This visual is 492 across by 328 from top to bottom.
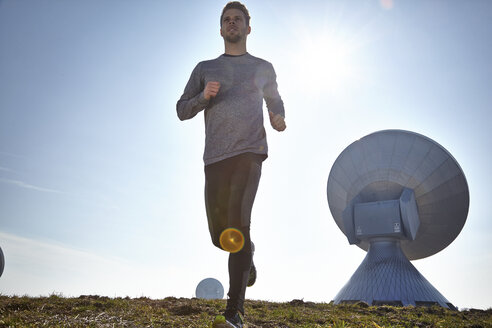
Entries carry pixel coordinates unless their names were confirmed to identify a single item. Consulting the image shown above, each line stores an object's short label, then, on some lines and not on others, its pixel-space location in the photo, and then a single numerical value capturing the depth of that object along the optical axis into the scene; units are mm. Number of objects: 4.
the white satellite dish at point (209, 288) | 42875
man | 3105
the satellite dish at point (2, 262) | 29203
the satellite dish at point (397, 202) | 23938
